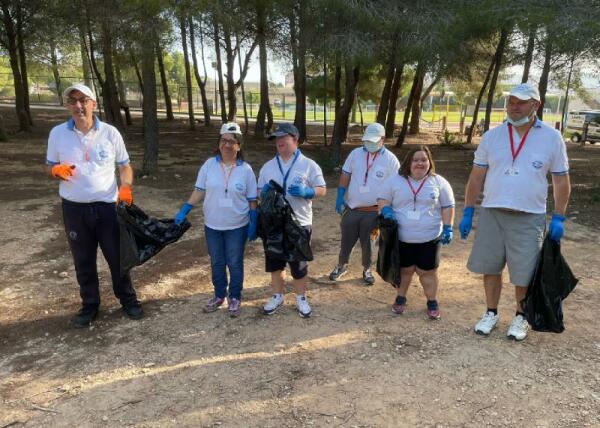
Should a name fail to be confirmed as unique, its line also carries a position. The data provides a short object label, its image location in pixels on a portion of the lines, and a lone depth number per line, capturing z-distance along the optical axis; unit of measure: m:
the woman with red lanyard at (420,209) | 3.58
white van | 21.56
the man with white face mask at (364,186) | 4.19
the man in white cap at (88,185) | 3.48
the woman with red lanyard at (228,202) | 3.66
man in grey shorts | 3.15
